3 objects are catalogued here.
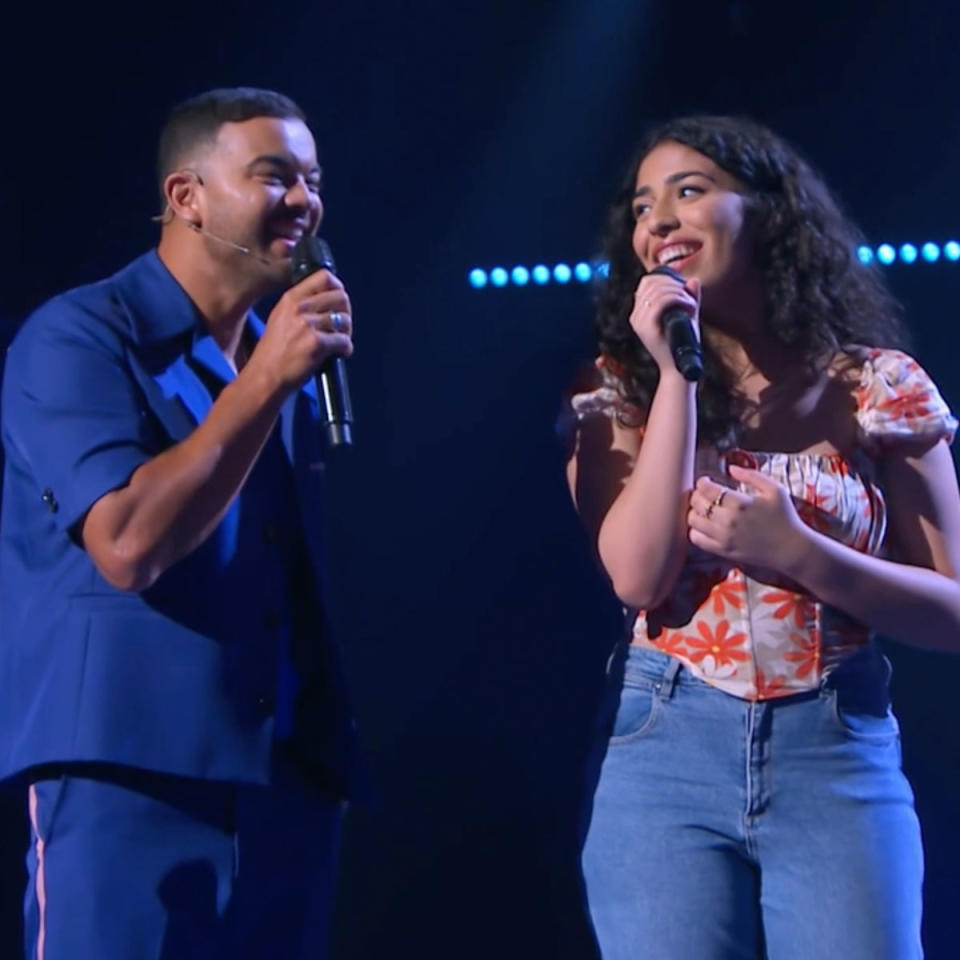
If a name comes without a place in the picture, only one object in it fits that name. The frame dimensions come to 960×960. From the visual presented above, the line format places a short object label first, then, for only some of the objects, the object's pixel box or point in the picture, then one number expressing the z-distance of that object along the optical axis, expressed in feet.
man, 15.22
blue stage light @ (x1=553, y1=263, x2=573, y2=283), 19.42
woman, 15.30
